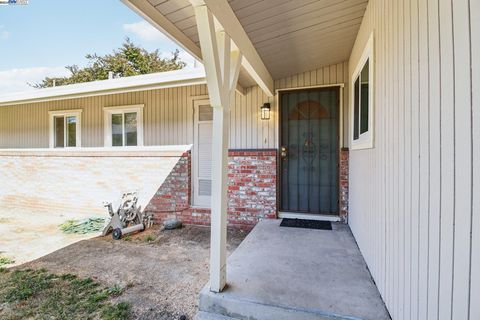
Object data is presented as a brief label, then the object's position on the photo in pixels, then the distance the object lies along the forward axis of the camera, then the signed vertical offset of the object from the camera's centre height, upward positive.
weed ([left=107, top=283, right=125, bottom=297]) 2.80 -1.44
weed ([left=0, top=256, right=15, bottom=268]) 3.62 -1.44
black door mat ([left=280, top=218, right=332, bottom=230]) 4.13 -1.07
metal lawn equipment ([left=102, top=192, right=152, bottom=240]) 4.84 -1.17
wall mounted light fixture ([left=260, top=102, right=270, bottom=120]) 4.73 +0.89
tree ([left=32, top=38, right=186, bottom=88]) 15.77 +5.97
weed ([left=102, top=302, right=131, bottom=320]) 2.39 -1.43
